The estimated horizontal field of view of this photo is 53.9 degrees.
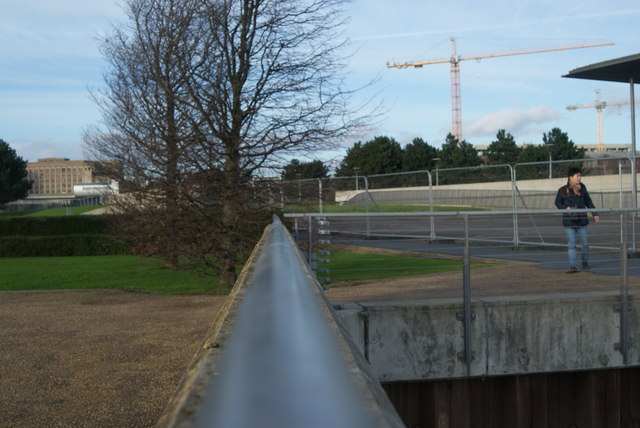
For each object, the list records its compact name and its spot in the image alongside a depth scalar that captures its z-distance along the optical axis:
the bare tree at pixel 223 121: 11.83
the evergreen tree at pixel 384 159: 70.41
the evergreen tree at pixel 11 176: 74.31
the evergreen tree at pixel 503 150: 68.00
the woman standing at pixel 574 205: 9.88
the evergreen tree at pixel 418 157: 74.06
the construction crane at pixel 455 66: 132.38
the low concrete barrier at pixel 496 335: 6.89
